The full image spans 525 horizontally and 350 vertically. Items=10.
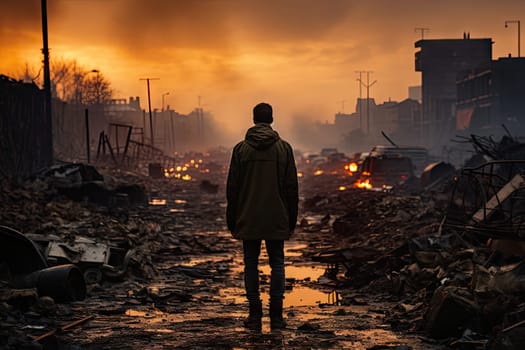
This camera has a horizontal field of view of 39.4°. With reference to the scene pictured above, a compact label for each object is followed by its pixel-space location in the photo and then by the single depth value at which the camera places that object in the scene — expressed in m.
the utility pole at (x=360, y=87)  107.20
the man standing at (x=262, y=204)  7.20
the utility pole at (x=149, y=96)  76.94
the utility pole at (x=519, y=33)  81.25
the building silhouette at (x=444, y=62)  100.25
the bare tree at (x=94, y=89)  97.75
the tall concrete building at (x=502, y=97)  70.25
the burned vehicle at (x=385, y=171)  32.75
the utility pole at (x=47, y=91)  30.72
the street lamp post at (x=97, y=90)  94.41
